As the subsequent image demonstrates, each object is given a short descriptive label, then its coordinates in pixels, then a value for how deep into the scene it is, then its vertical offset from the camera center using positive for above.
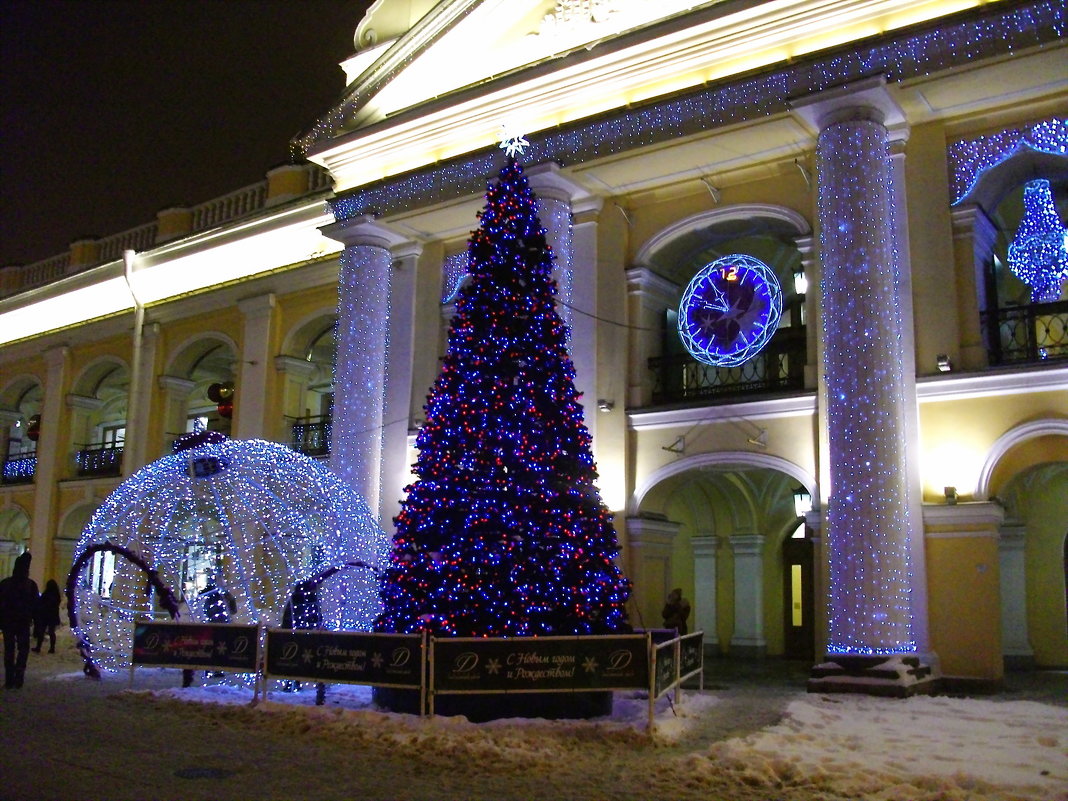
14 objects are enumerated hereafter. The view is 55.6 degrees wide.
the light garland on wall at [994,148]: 13.65 +5.86
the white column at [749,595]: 18.92 -0.39
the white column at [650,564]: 16.12 +0.12
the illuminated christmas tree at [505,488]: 10.50 +0.87
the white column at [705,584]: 19.53 -0.21
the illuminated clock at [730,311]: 15.59 +4.07
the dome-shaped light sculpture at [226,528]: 12.79 +0.45
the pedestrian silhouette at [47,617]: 17.23 -0.98
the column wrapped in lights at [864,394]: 12.82 +2.37
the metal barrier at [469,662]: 9.16 -0.88
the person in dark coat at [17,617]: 11.68 -0.67
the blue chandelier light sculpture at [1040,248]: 13.86 +4.53
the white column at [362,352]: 18.75 +3.99
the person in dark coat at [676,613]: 14.33 -0.57
